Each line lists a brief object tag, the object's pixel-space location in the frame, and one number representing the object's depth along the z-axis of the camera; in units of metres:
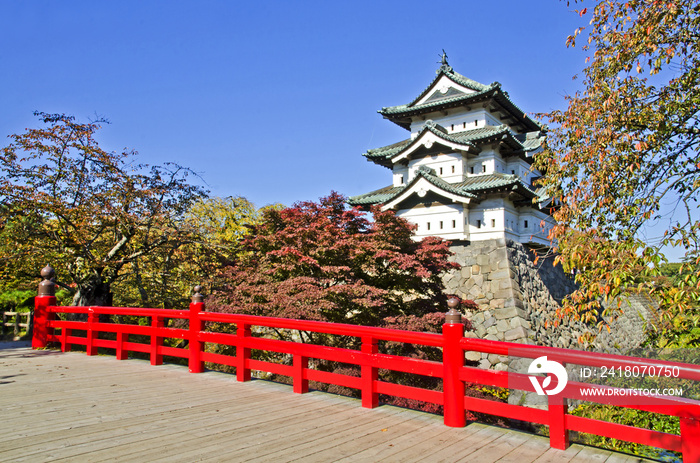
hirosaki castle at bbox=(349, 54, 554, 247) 19.89
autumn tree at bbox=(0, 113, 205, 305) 11.70
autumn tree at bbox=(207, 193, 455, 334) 10.34
